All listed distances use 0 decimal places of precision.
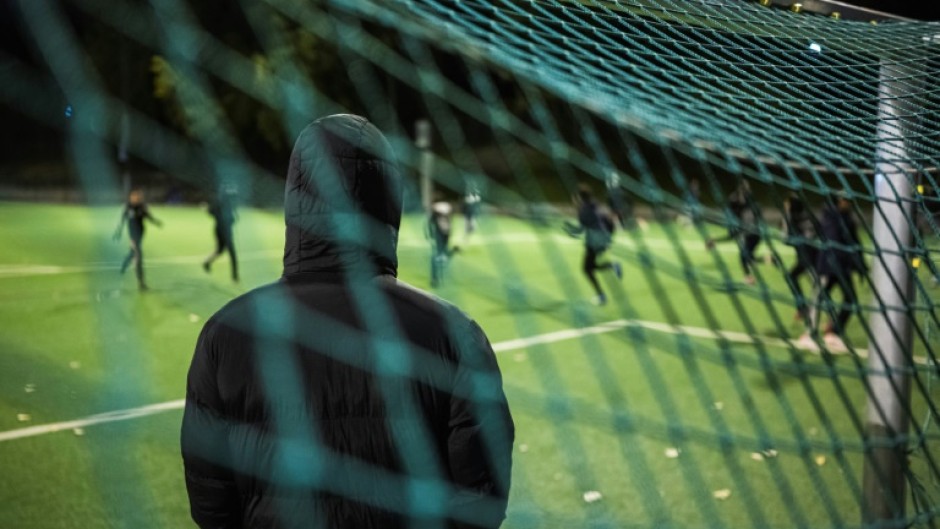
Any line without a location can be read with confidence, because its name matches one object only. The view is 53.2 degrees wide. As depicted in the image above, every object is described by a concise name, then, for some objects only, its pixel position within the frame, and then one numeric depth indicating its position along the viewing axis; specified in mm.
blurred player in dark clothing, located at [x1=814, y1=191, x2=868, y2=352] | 9227
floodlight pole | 14539
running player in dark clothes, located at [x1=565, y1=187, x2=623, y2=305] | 10662
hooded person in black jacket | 1935
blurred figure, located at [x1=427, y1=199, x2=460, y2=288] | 12312
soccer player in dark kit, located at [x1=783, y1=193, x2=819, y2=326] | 10383
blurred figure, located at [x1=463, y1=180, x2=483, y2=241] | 16438
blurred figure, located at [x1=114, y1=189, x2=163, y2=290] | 11125
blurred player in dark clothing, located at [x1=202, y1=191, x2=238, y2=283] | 11891
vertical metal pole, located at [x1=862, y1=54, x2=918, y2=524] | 4012
